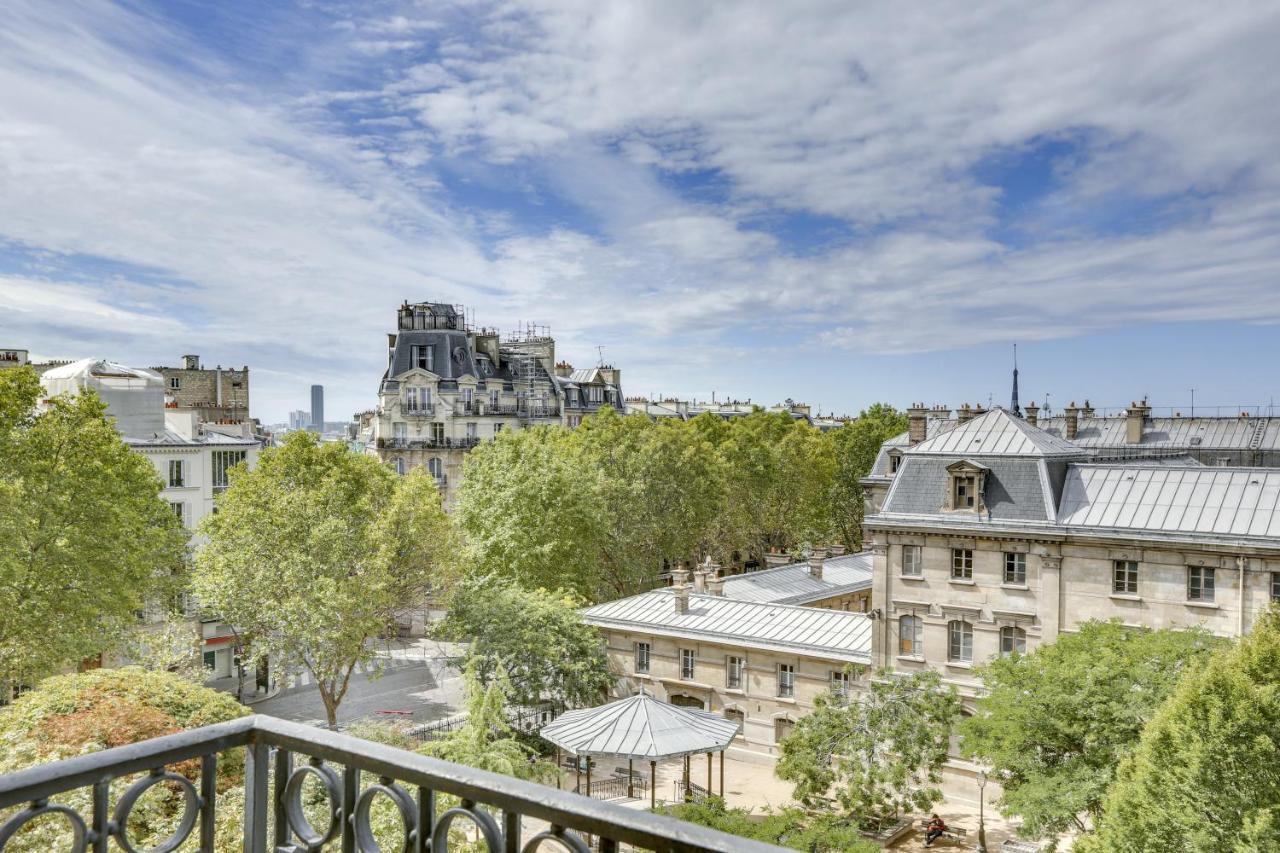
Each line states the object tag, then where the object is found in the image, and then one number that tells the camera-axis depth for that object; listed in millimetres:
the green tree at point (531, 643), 31047
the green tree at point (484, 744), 21125
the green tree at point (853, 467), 63094
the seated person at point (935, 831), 24344
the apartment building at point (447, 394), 59312
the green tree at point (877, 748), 23672
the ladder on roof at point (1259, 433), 50912
